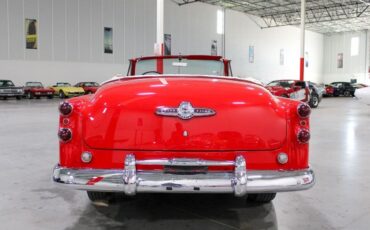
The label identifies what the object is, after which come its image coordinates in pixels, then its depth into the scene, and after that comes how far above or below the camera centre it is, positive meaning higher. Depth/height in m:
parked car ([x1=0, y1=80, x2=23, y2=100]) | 21.25 -0.36
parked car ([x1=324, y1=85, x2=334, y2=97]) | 28.09 -0.25
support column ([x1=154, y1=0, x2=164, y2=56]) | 11.19 +1.63
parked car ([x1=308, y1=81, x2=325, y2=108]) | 16.77 -0.42
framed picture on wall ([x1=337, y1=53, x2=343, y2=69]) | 42.56 +2.87
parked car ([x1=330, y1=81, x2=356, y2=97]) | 28.27 -0.17
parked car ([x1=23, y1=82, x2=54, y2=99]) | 22.52 -0.42
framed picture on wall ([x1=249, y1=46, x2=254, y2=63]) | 34.42 +2.87
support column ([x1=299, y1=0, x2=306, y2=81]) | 18.08 +2.41
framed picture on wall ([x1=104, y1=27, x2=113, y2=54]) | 26.34 +3.07
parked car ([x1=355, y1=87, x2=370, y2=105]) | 12.85 -0.28
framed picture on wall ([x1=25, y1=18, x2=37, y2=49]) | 23.09 +3.10
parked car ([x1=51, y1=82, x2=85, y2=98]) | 23.19 -0.39
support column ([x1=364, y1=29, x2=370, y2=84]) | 39.75 +3.34
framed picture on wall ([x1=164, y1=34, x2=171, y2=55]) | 28.58 +3.08
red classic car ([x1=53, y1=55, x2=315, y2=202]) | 2.57 -0.40
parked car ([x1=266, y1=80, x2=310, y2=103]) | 14.85 -0.11
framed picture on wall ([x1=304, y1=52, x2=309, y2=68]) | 41.84 +2.87
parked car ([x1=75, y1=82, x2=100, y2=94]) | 23.89 -0.05
